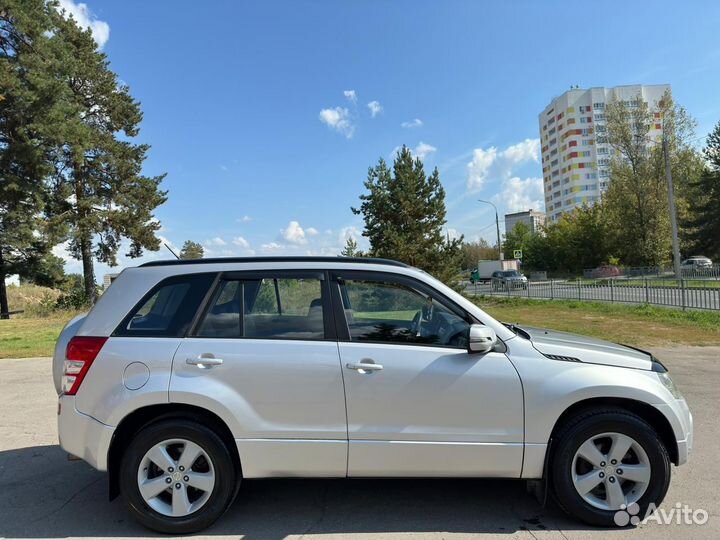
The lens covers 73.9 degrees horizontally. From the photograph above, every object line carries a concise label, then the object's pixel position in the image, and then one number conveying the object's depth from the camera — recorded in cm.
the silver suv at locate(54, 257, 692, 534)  310
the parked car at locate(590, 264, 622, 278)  4387
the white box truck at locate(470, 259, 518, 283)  5722
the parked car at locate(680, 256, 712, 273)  4591
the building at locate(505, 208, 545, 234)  13005
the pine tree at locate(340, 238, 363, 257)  2515
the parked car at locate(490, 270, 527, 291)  2914
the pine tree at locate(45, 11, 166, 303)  2670
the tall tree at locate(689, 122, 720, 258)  4990
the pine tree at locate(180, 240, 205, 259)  2971
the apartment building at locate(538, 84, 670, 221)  11044
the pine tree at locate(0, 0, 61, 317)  2203
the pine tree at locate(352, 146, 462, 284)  2227
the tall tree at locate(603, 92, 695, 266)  4756
